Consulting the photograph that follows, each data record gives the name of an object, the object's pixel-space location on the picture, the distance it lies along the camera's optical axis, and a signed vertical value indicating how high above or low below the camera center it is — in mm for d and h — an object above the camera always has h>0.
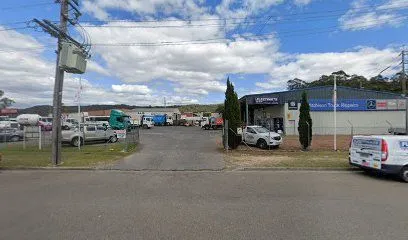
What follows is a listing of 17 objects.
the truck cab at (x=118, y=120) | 51216 +971
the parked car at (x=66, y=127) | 31133 -96
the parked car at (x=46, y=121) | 43150 +575
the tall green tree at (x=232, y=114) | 24094 +966
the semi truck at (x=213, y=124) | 65875 +804
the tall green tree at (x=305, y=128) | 24156 +138
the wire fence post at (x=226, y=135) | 23227 -393
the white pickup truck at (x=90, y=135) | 28188 -664
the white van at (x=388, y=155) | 12789 -803
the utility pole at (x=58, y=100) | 16656 +1147
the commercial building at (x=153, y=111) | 79438 +3334
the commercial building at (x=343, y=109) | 46750 +2777
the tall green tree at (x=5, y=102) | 114125 +7105
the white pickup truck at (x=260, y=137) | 26328 -563
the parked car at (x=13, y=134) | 35406 -865
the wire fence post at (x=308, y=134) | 24138 -246
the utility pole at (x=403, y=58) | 43594 +8567
